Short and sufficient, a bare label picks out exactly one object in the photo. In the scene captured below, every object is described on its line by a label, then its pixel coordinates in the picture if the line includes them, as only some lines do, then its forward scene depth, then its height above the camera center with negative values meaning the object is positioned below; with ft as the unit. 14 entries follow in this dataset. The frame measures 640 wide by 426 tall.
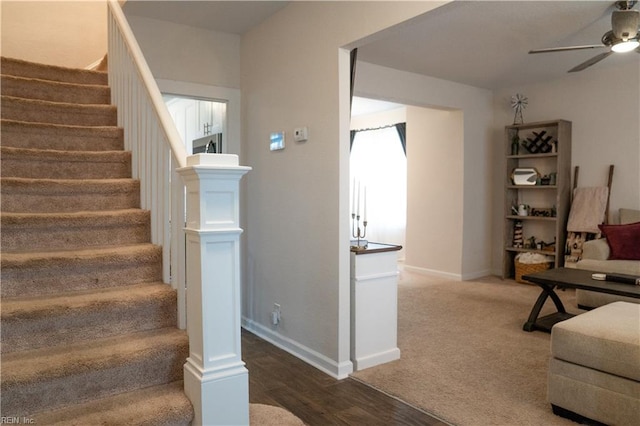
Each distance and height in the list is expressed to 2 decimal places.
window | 23.56 +0.76
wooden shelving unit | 17.46 +0.05
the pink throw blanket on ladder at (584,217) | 16.42 -0.89
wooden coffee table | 10.52 -2.25
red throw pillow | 14.29 -1.53
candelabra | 10.08 -1.19
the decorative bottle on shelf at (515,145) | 18.95 +2.02
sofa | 13.69 -2.10
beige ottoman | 6.82 -2.79
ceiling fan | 9.78 +3.62
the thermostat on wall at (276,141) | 11.27 +1.32
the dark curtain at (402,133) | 22.93 +3.07
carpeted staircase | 5.66 -1.44
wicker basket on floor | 17.74 -2.95
